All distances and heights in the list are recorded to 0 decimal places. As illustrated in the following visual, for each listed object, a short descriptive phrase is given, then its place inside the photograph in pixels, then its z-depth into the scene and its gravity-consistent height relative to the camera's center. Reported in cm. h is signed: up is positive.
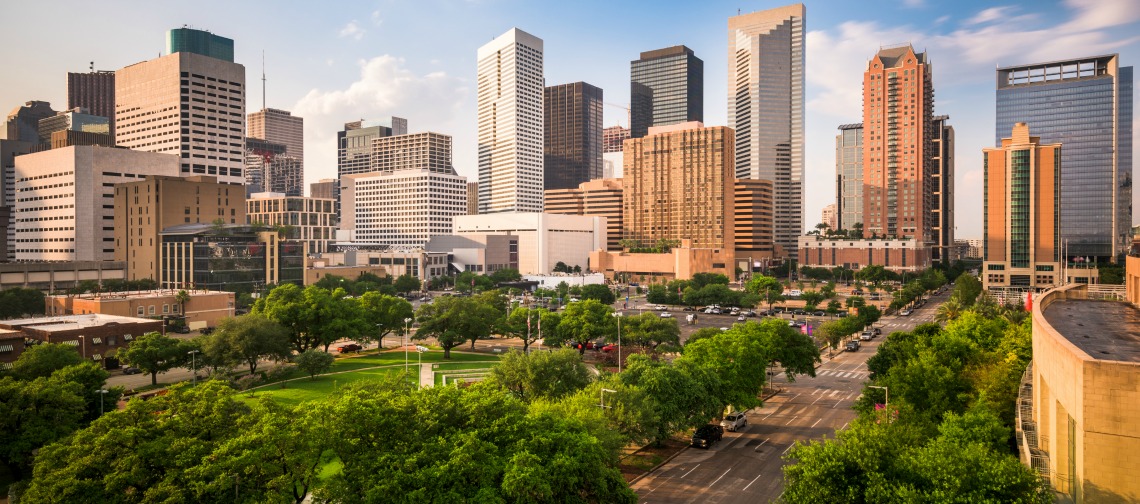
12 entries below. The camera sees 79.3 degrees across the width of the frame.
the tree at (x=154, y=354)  6694 -1010
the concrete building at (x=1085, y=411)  2222 -575
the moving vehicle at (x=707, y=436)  5022 -1383
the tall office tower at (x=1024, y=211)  14150 +809
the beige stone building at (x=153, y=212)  15688 +909
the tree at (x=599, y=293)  14500 -915
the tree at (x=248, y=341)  6769 -909
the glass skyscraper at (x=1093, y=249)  19360 -6
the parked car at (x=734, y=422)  5456 -1377
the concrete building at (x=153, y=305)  9825 -817
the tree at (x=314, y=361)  6919 -1122
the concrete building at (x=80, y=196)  17638 +1462
